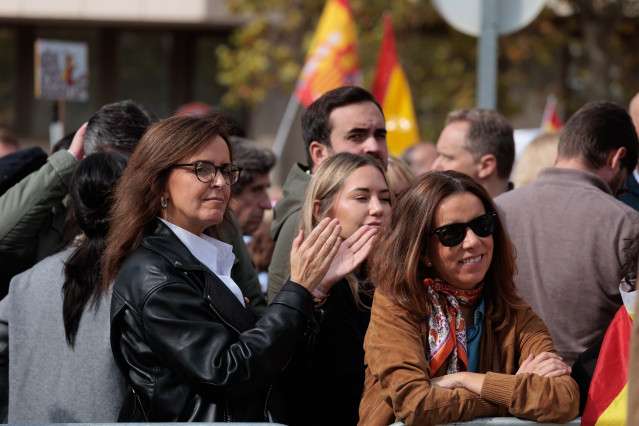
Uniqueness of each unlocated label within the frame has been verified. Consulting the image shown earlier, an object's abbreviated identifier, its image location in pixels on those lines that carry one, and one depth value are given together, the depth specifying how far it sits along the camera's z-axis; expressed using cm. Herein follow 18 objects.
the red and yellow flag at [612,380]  549
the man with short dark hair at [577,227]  809
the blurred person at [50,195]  793
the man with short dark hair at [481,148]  1051
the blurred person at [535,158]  1145
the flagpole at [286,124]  2211
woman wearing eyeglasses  570
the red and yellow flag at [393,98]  2009
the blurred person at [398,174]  1002
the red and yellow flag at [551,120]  2380
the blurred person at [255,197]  1118
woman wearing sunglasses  570
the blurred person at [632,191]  1005
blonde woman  661
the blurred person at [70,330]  656
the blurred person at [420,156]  1684
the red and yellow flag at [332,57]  1869
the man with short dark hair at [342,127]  934
